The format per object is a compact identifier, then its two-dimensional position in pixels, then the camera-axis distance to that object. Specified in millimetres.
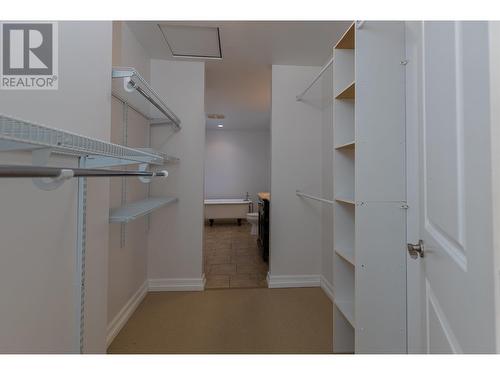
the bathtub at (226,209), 5539
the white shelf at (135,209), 1362
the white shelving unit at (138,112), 1391
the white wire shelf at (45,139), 484
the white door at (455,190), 430
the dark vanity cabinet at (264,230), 3220
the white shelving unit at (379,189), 1230
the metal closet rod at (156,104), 1428
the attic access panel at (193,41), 1920
